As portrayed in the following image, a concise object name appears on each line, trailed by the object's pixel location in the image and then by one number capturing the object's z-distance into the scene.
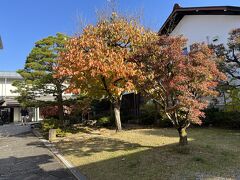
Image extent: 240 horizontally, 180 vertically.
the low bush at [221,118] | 9.35
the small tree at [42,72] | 11.09
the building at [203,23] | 11.16
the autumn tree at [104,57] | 7.71
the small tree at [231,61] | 9.11
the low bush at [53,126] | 10.02
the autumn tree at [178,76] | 5.55
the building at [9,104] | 21.16
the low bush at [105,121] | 12.28
